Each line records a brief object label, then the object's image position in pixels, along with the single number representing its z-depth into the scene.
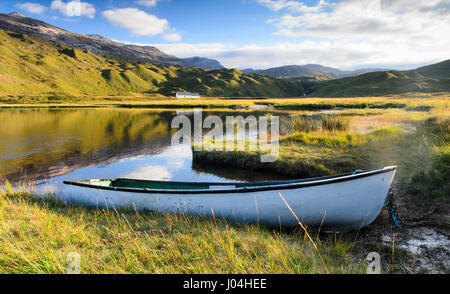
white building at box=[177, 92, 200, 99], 145.49
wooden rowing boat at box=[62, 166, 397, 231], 6.54
